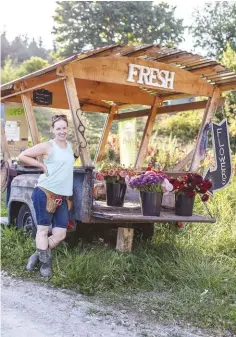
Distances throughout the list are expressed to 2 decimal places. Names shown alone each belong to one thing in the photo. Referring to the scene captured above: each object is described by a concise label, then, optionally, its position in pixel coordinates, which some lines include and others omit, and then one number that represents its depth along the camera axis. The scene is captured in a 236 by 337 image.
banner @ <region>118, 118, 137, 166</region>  9.12
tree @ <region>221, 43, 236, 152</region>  12.40
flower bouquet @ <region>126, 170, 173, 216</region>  5.24
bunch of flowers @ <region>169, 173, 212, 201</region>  5.50
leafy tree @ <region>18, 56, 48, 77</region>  29.01
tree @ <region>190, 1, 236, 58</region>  29.39
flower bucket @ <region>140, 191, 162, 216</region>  5.24
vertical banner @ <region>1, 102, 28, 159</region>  7.38
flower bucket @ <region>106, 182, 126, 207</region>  5.61
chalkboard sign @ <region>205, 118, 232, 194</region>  6.31
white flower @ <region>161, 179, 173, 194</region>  5.31
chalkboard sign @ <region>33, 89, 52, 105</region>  6.94
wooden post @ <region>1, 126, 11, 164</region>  7.22
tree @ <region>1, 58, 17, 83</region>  26.88
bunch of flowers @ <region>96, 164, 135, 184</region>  5.57
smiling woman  5.06
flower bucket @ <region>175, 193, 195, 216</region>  5.51
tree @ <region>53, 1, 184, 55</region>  31.58
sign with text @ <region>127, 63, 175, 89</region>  5.94
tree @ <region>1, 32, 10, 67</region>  45.28
